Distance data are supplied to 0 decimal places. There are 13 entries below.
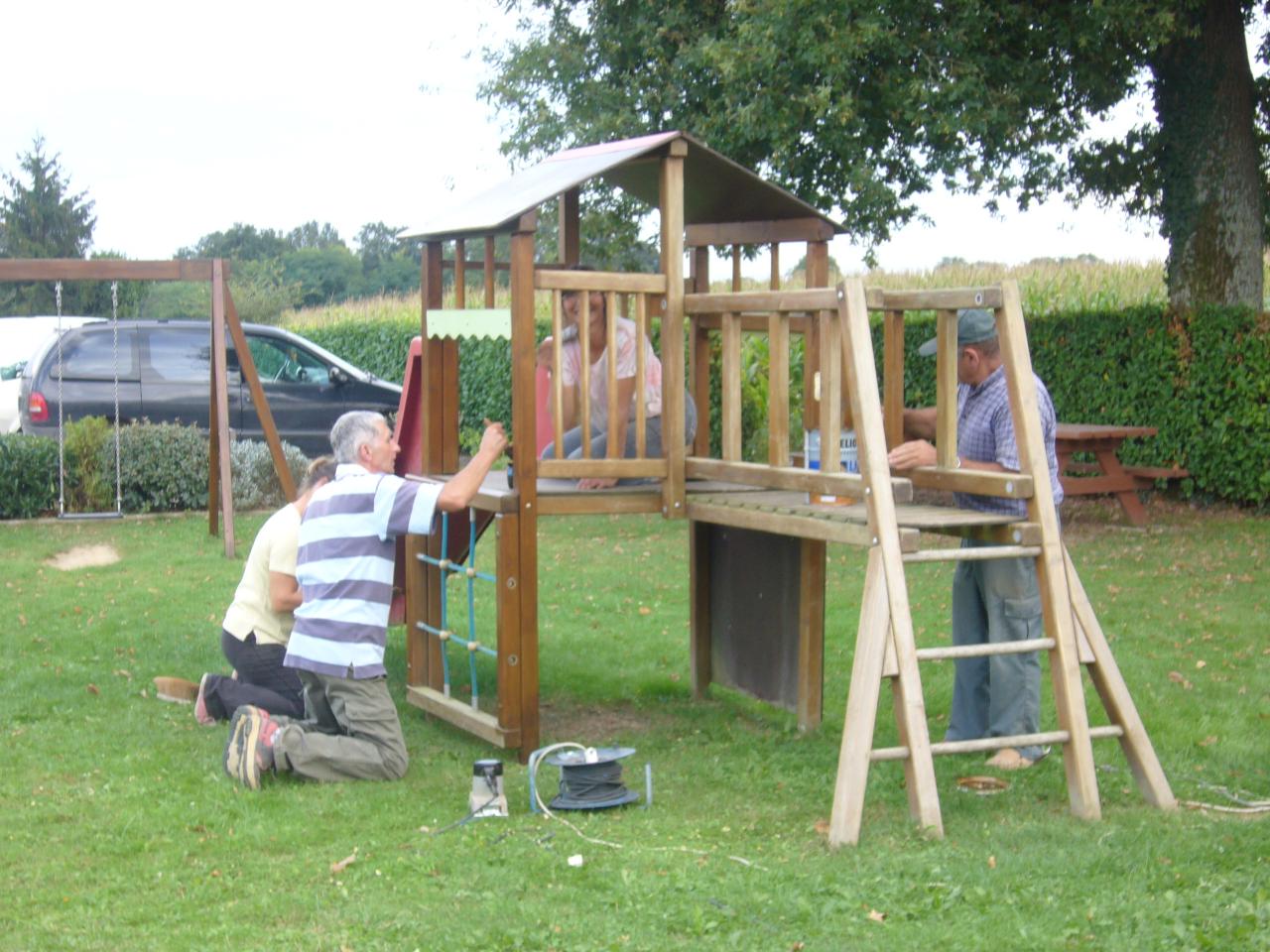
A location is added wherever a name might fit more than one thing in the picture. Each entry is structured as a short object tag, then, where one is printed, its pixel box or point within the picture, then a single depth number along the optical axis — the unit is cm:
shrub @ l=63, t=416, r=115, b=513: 1428
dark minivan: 1611
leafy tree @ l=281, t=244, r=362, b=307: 5219
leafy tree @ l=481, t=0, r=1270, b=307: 1330
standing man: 602
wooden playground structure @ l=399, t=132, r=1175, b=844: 540
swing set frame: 1159
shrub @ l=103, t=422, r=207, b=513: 1438
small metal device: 549
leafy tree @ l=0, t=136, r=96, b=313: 4641
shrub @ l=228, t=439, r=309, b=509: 1477
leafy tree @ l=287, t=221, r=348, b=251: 6219
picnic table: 1316
